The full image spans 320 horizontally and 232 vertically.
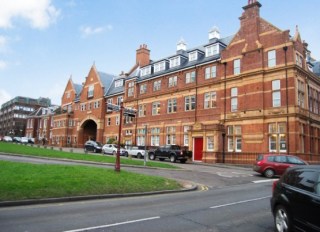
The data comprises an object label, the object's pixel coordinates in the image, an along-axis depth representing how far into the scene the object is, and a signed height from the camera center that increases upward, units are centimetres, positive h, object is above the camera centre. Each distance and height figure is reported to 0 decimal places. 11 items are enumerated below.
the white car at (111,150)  4053 -76
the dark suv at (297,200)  567 -104
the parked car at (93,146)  4591 -40
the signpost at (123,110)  1798 +207
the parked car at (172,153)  3366 -87
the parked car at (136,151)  3853 -83
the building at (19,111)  12719 +1264
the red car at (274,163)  2133 -107
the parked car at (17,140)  7321 +38
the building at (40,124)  7761 +495
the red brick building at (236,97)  3038 +579
